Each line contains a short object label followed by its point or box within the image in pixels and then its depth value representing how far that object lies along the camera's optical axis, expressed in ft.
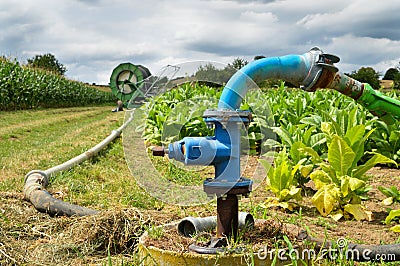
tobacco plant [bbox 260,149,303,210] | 10.17
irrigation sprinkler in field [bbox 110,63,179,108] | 57.62
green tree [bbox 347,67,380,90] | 77.86
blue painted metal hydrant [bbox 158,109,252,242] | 5.92
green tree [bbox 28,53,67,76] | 213.87
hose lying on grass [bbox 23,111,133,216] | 9.32
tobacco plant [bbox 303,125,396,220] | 9.41
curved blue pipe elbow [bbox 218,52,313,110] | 6.12
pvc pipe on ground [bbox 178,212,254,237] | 6.68
